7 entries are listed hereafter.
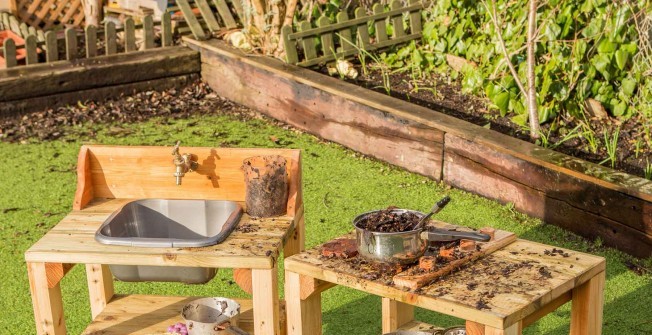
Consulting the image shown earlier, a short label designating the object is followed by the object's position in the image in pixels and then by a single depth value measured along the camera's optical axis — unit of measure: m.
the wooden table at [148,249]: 3.95
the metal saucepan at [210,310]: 4.48
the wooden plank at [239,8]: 9.15
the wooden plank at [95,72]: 8.27
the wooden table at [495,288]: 3.36
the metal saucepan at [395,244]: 3.59
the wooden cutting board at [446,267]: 3.49
